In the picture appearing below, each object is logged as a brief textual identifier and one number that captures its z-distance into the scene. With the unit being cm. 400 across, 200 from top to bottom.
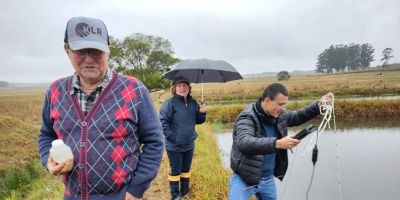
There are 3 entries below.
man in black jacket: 325
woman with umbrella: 506
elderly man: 193
